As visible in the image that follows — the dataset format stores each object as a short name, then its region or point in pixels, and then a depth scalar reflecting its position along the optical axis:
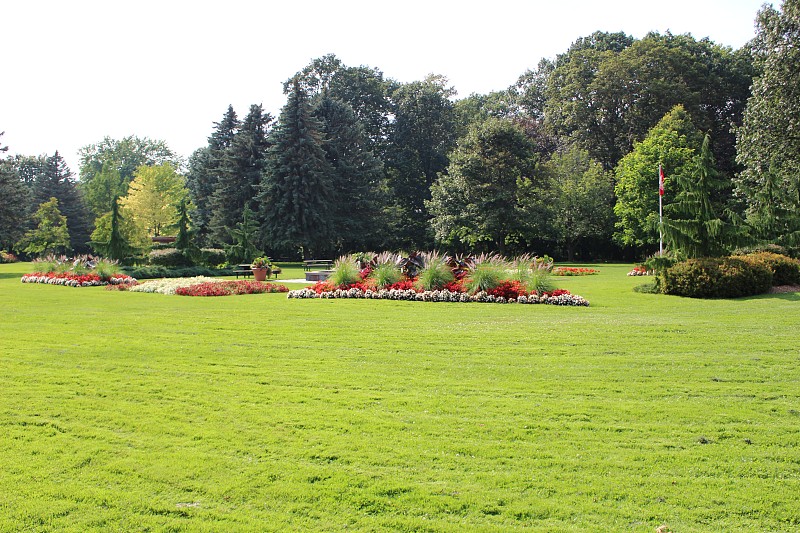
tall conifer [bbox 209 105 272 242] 45.41
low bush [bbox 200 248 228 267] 33.41
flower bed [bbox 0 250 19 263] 57.64
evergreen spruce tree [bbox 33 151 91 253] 61.22
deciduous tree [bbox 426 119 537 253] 39.28
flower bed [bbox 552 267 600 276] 28.36
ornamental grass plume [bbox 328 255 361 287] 17.81
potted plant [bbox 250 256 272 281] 24.27
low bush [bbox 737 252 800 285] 18.56
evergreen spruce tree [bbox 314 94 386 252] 46.41
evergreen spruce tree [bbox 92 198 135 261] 31.58
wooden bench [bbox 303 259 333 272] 32.39
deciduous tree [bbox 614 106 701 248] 39.41
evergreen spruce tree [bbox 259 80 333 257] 42.78
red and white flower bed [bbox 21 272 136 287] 23.67
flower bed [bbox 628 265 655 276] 26.21
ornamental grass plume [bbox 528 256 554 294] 15.94
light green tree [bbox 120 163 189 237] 52.91
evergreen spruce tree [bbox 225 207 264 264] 34.34
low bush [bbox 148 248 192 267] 30.66
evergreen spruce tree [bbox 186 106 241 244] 49.53
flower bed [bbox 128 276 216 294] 20.23
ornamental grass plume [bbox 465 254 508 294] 15.97
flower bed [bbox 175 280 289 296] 19.03
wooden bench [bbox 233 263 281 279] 28.07
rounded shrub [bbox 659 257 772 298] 16.66
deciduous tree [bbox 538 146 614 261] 42.25
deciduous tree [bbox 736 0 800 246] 29.19
